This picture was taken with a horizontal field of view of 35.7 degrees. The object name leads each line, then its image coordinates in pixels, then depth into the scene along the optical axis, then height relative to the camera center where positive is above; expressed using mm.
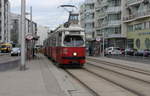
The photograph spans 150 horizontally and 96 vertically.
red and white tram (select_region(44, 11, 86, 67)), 16621 -48
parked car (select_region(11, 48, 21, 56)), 42639 -1198
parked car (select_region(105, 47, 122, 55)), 45327 -1148
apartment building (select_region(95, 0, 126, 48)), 54573 +5405
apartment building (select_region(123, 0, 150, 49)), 43576 +4536
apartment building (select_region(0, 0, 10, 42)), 87127 +9736
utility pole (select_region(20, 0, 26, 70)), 15697 +780
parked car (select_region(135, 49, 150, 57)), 37607 -1274
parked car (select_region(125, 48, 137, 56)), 42239 -1110
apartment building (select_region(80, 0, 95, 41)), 76040 +9685
